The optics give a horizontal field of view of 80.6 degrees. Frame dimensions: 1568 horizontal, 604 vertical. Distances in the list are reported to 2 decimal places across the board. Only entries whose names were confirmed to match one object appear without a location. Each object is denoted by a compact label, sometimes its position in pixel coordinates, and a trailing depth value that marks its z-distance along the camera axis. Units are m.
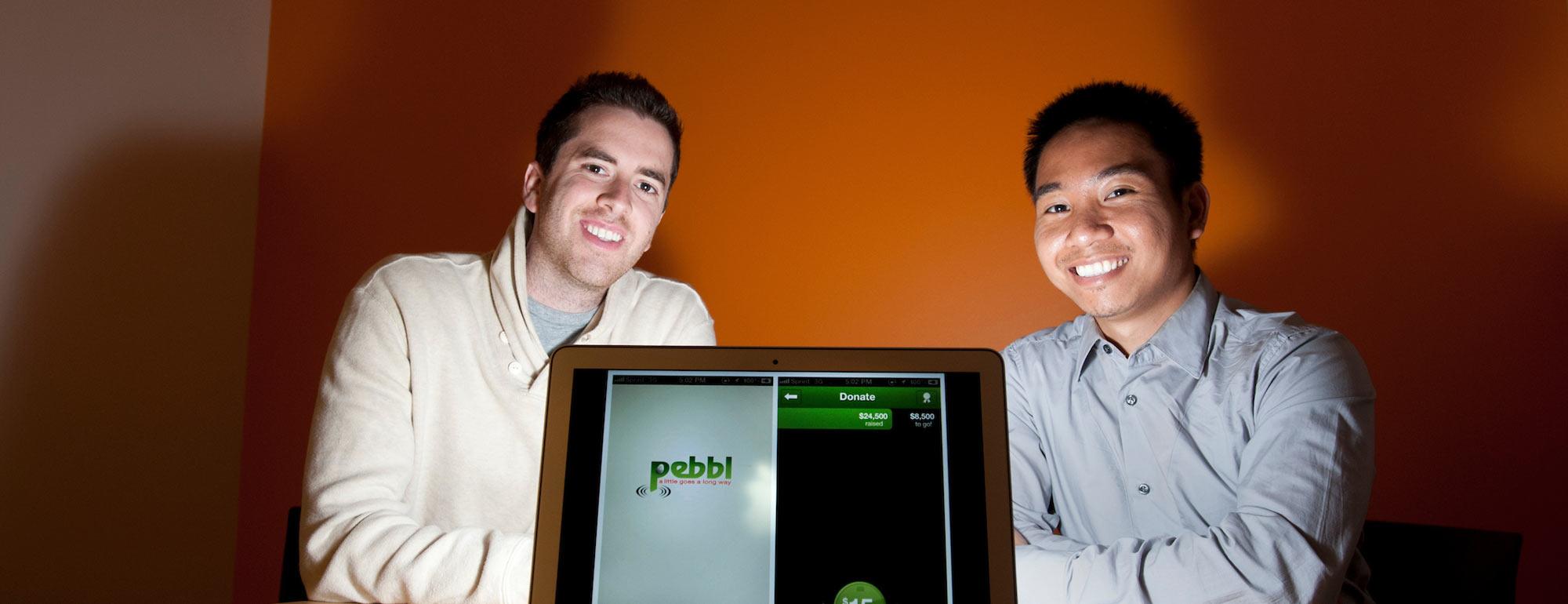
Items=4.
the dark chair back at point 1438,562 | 1.31
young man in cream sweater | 1.35
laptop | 0.90
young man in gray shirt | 1.23
